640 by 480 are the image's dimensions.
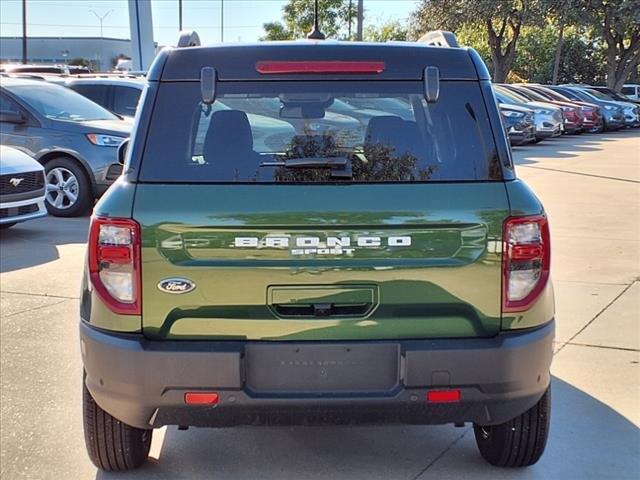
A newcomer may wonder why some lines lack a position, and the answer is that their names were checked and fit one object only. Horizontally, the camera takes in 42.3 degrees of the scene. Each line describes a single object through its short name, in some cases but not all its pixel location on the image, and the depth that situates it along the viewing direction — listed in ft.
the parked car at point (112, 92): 44.78
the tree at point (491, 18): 123.65
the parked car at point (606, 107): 96.32
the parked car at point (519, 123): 69.36
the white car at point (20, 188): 28.86
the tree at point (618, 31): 113.80
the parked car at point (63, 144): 34.45
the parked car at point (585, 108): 91.04
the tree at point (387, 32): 186.03
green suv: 9.57
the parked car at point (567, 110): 85.82
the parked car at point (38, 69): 82.89
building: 309.63
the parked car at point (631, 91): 143.84
